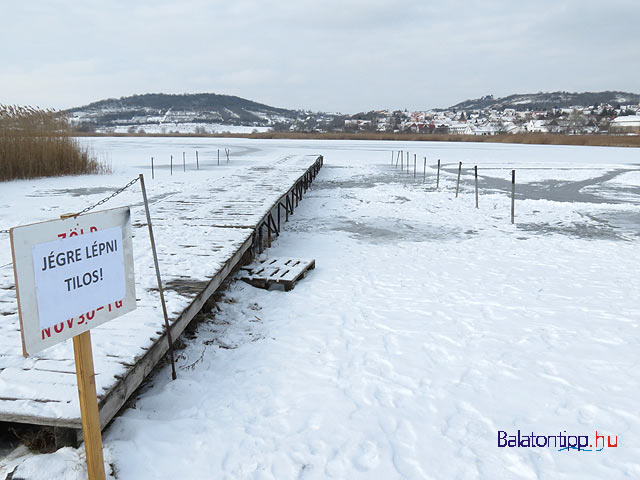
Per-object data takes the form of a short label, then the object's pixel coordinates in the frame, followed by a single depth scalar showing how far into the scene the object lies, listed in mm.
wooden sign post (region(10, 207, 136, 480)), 1876
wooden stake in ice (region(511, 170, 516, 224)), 9416
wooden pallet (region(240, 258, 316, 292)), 5750
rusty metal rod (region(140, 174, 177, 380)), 3431
